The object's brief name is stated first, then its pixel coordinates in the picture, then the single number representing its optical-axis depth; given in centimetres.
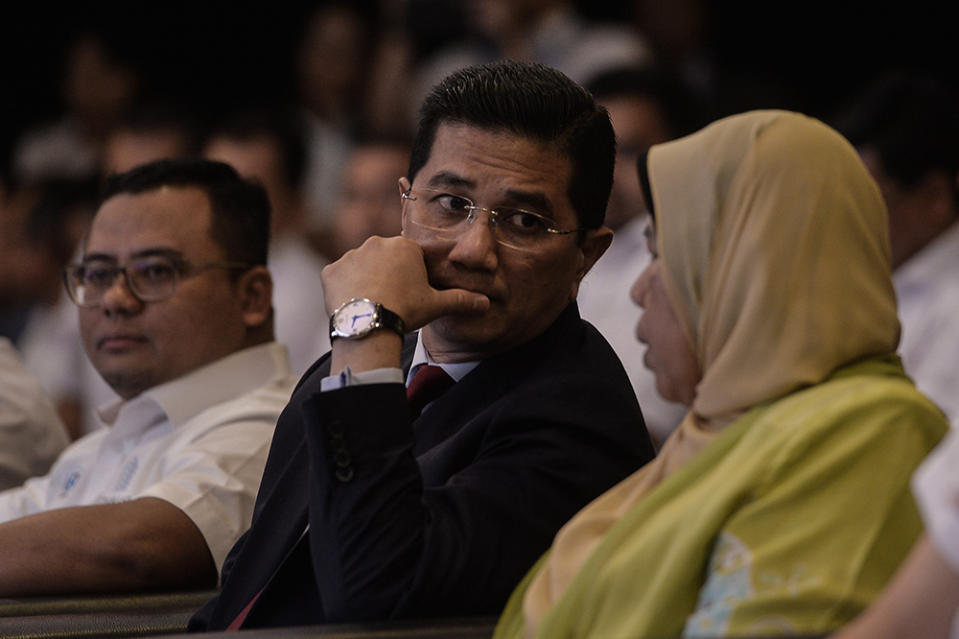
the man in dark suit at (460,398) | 390
